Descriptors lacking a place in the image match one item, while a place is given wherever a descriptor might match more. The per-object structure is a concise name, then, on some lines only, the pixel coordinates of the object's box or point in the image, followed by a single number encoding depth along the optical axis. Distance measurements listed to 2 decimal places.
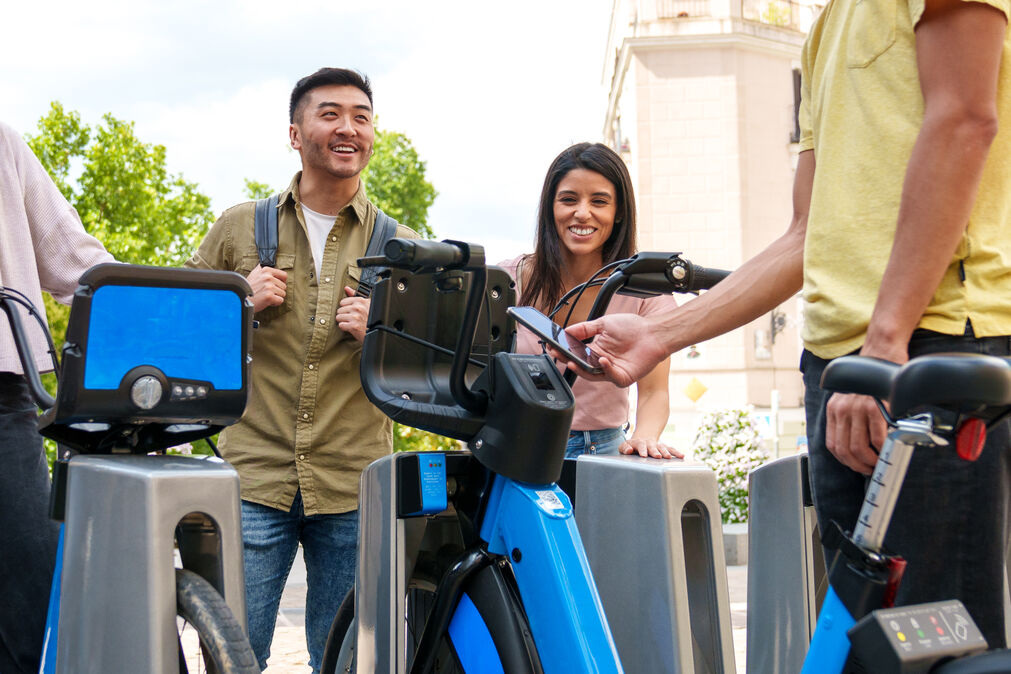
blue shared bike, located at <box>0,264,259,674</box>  1.68
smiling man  2.72
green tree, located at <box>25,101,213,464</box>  16.53
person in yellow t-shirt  1.46
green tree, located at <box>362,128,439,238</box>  26.05
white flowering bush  7.86
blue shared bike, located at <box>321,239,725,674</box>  1.66
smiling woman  2.93
